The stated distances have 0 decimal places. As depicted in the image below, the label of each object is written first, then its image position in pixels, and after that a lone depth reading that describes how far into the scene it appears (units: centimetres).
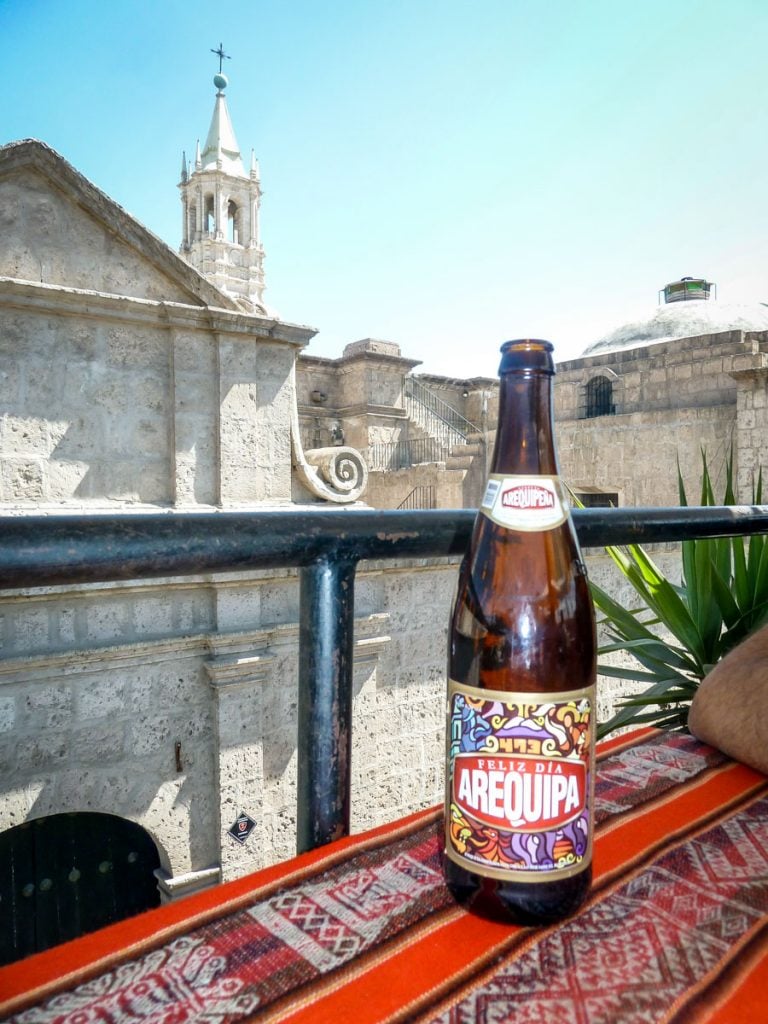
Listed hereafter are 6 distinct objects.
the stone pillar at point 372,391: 1437
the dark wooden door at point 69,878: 402
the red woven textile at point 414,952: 55
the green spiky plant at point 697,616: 238
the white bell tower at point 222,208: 3453
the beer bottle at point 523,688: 69
